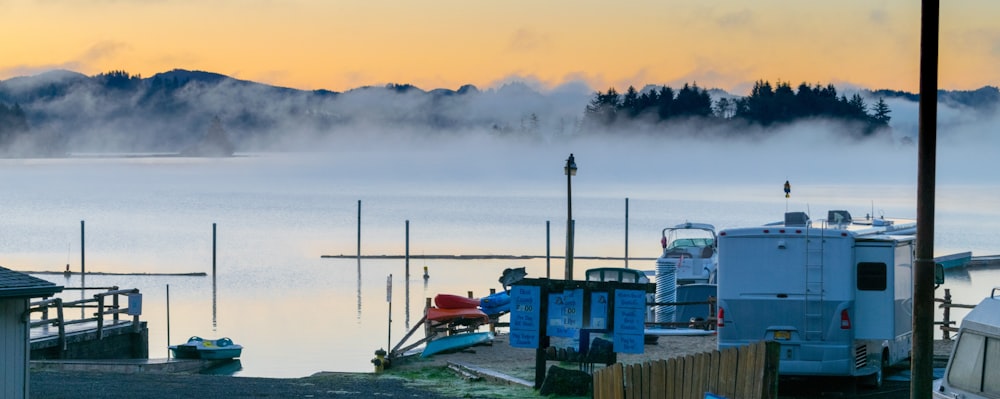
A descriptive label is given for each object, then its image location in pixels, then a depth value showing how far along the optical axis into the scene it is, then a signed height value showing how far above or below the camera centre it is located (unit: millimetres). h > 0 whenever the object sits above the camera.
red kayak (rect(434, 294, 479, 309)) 37719 -2766
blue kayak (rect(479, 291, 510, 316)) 43531 -3255
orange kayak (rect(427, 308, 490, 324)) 35125 -2958
